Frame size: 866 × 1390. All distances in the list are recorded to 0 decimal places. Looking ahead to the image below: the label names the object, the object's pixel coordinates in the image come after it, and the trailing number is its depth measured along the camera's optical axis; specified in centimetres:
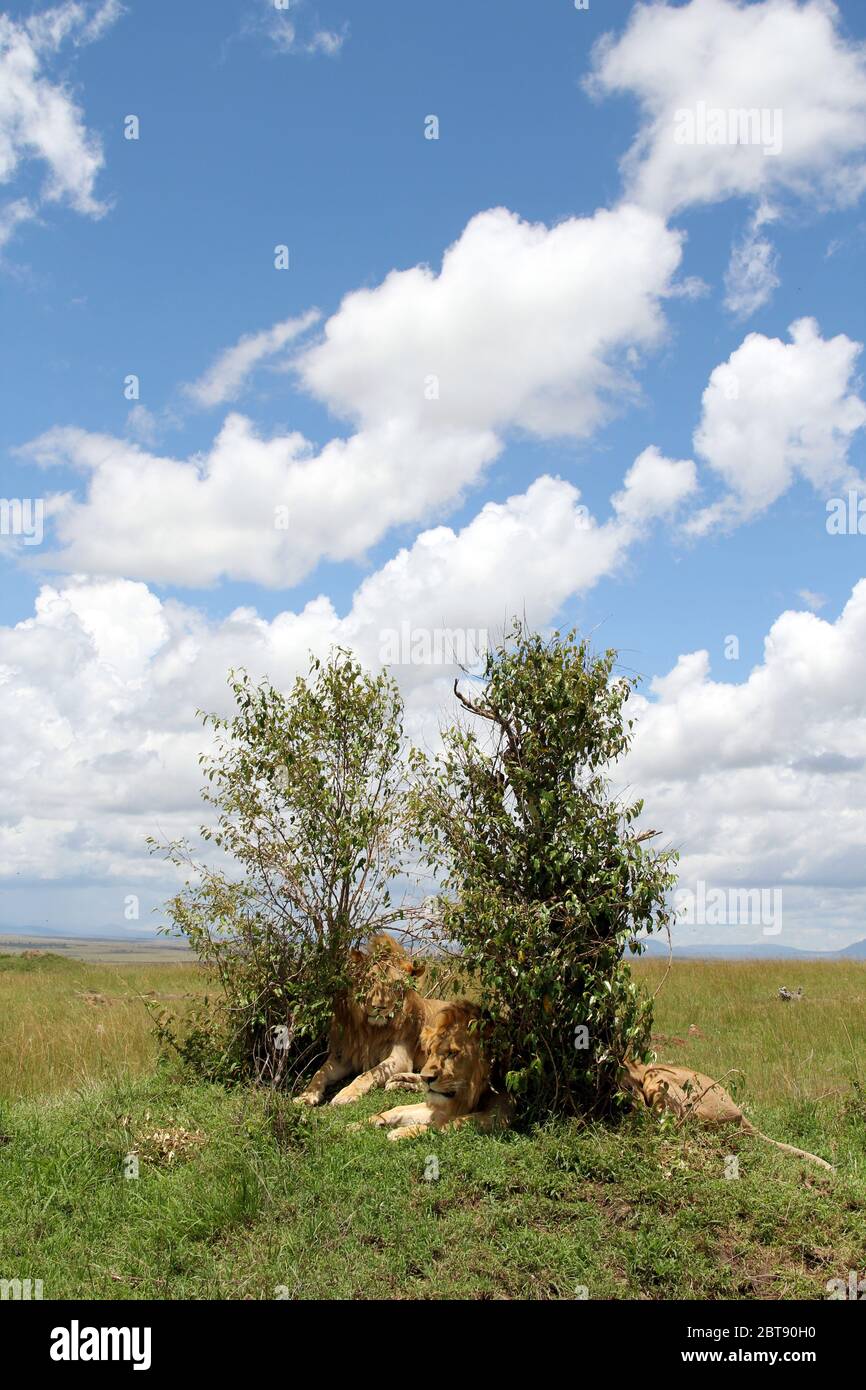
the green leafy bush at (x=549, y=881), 980
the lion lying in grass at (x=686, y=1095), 985
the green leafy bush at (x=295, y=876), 1204
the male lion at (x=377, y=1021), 1163
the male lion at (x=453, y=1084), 980
